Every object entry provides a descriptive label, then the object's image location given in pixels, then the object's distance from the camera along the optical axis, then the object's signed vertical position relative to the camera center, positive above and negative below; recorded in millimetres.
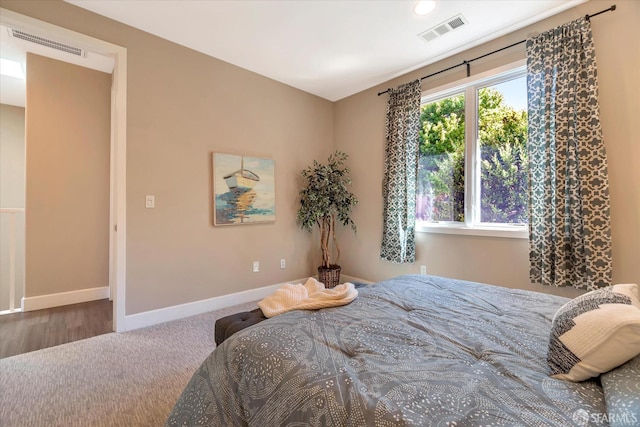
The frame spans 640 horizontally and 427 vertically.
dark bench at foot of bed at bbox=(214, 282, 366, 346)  1553 -602
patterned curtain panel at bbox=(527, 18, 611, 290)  2113 +403
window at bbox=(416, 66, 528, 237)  2648 +608
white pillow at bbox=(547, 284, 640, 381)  751 -349
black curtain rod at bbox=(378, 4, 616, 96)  2112 +1572
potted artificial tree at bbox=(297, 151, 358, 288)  3660 +197
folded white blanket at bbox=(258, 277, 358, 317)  1452 -452
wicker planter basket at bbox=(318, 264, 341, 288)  3664 -769
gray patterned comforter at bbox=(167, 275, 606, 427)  687 -466
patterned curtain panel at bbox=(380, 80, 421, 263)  3254 +523
